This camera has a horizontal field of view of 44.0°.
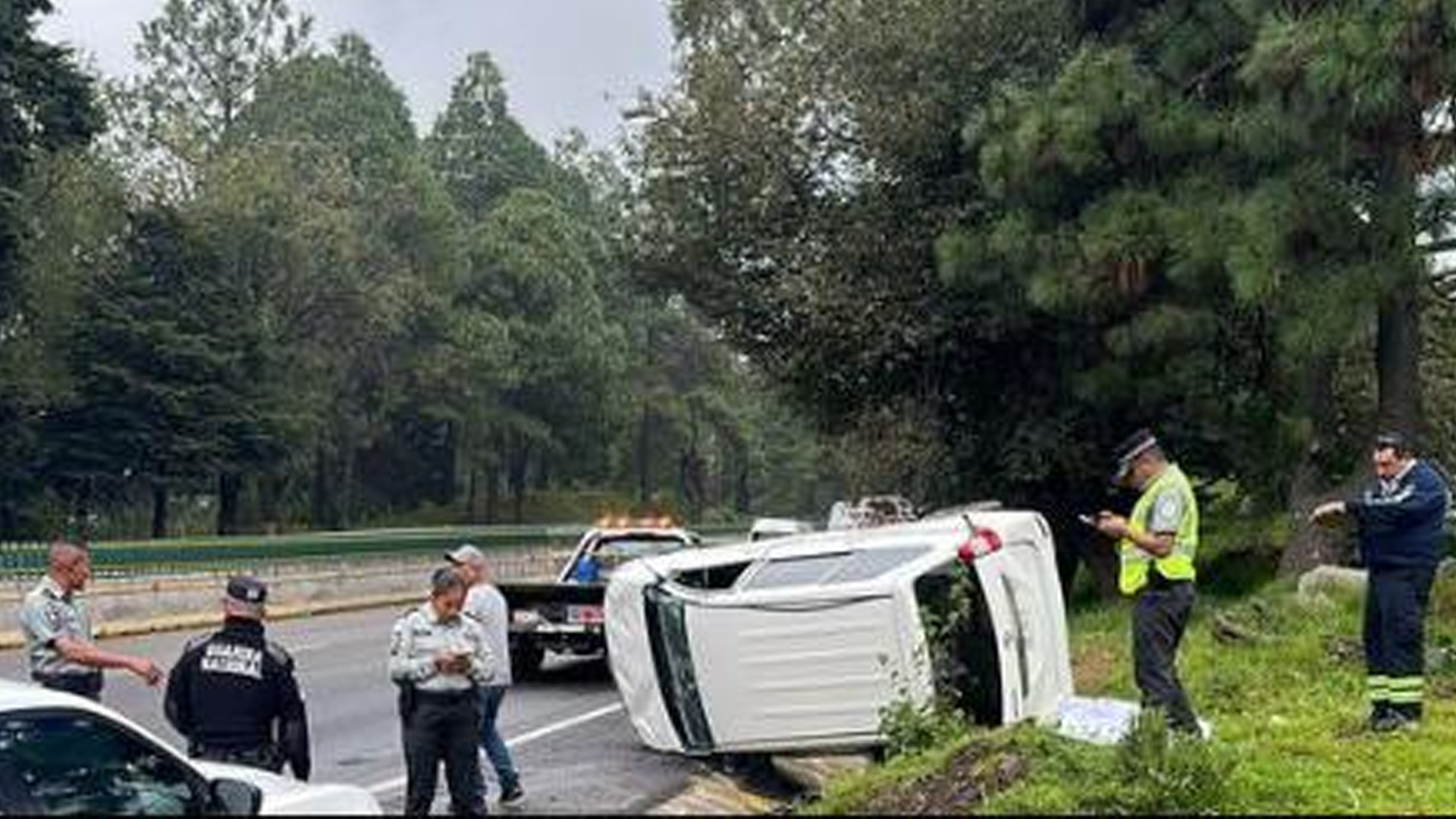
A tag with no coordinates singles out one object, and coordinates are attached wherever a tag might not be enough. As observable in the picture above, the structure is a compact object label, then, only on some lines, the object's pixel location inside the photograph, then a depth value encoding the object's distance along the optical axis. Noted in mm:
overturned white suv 9555
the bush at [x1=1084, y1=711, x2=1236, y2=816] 6562
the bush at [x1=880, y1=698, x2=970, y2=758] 8930
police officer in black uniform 7797
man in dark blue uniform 10352
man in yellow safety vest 9328
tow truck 16812
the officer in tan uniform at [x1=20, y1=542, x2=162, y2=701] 9547
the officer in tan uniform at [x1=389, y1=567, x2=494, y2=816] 8289
